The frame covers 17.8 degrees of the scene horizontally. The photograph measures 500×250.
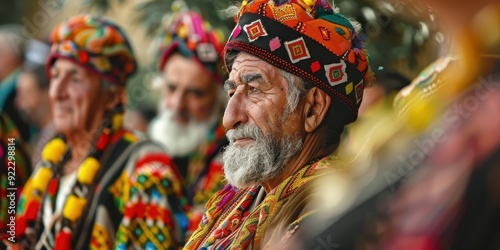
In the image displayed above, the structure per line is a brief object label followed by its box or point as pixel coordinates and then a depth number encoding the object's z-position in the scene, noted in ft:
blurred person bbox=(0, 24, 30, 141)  41.33
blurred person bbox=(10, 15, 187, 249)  27.62
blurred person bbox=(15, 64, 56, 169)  39.62
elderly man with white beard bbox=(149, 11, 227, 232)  39.09
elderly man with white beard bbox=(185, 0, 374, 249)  15.93
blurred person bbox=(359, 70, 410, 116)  18.88
